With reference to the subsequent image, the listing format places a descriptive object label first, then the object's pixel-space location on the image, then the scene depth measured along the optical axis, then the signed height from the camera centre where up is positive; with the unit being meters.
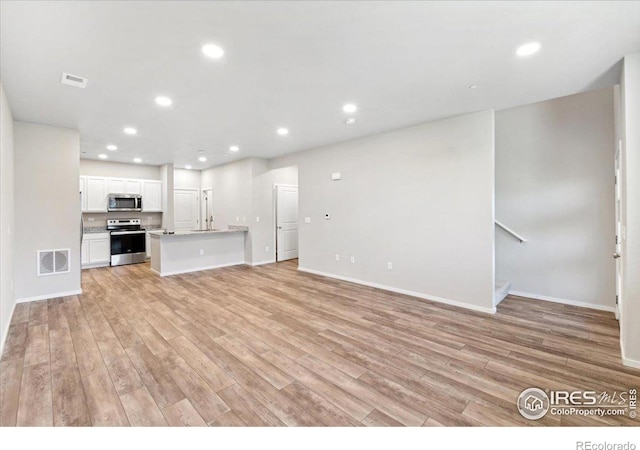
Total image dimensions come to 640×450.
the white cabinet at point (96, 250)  6.49 -0.55
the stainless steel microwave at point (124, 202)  6.98 +0.61
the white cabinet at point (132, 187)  7.31 +1.04
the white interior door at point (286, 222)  7.41 +0.06
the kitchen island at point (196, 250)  5.85 -0.57
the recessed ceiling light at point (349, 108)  3.51 +1.49
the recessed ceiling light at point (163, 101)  3.27 +1.49
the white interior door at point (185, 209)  8.13 +0.49
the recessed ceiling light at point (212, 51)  2.25 +1.44
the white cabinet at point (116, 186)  7.09 +1.03
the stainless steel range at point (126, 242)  6.84 -0.40
